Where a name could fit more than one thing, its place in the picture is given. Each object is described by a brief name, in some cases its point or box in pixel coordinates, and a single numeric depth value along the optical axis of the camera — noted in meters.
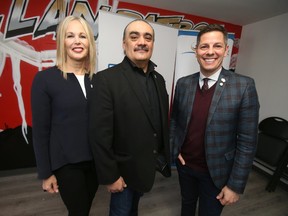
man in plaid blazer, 1.07
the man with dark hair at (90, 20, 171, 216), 0.95
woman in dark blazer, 0.99
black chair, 2.36
